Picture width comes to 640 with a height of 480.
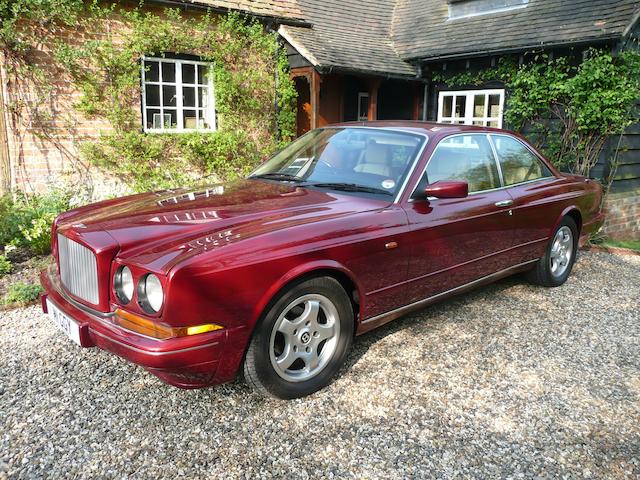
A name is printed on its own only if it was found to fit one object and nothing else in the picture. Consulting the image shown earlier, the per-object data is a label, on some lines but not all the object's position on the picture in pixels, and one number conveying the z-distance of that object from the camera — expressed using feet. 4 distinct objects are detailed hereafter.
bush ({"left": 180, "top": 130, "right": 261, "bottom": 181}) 30.19
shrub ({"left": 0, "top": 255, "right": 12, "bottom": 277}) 17.19
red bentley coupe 8.51
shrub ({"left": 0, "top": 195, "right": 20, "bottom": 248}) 19.72
